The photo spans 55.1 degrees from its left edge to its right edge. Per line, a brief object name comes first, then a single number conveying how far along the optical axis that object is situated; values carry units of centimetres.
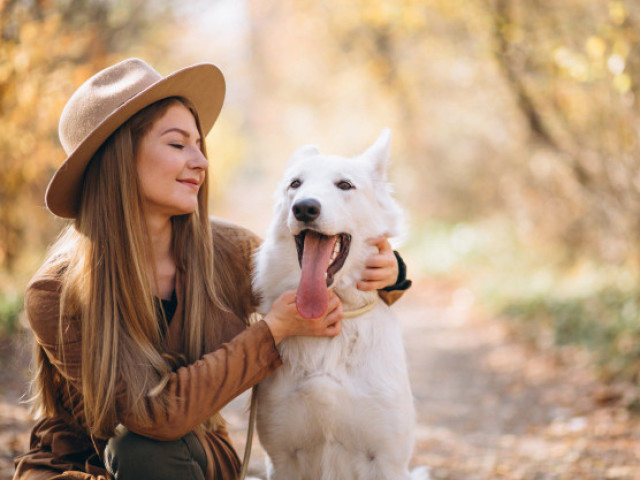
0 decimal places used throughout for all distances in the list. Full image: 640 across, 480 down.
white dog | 256
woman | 236
